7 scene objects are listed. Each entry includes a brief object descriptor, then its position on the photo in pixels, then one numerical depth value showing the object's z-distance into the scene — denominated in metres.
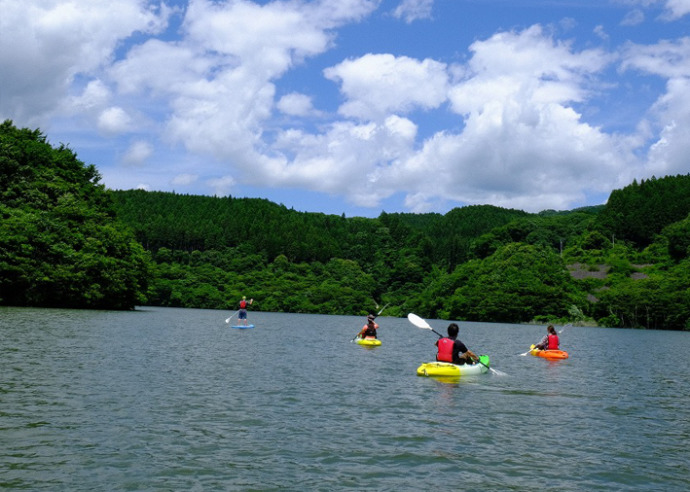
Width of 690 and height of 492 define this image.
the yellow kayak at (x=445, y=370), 25.89
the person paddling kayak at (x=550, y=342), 39.00
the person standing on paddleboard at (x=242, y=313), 61.84
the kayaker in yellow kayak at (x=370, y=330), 45.31
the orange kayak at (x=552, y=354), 38.75
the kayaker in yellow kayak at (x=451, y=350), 26.19
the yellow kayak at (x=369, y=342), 44.09
